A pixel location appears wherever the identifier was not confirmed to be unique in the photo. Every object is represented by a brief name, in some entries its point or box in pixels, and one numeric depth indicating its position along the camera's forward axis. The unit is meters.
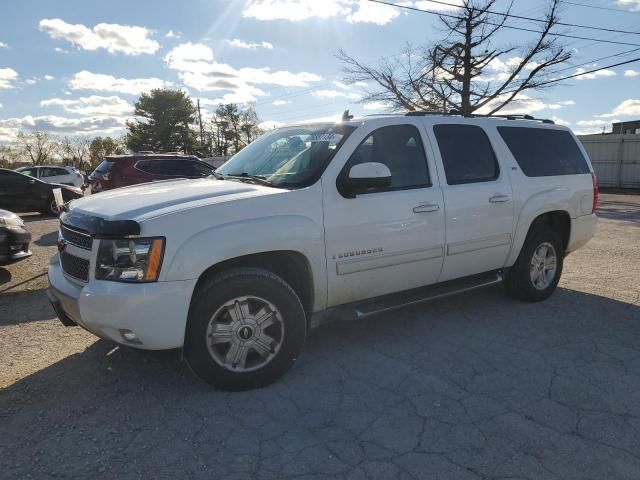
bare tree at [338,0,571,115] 26.09
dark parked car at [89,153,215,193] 10.88
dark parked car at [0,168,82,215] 13.40
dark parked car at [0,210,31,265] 6.53
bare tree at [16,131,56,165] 71.12
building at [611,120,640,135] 46.80
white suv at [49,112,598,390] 3.01
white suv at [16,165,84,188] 20.20
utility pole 63.38
